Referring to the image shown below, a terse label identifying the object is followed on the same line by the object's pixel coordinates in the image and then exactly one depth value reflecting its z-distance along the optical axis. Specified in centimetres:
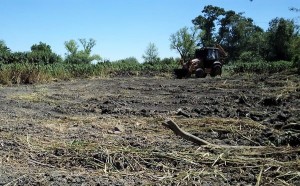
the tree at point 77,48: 7218
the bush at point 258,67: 3265
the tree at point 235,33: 7566
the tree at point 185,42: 7356
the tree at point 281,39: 5025
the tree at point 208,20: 7934
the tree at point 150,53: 7966
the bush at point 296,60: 2448
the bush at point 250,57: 5608
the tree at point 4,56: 3090
